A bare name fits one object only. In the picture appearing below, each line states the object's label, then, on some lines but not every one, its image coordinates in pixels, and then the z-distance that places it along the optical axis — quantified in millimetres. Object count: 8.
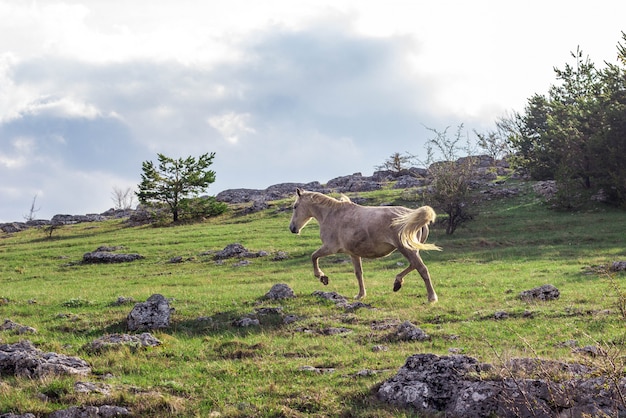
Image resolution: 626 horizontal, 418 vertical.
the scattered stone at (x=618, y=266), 22922
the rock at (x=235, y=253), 36125
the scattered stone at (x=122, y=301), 18962
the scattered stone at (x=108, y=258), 39000
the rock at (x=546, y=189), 54669
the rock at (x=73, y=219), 91981
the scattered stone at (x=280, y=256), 34966
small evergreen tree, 68125
